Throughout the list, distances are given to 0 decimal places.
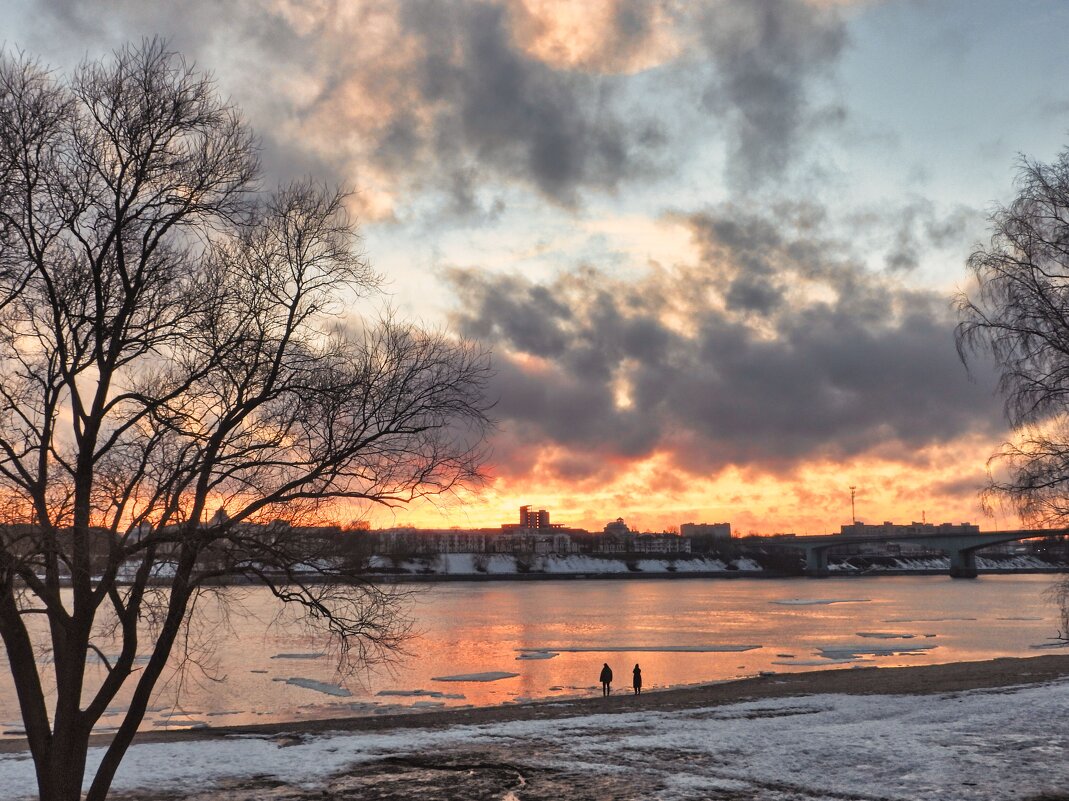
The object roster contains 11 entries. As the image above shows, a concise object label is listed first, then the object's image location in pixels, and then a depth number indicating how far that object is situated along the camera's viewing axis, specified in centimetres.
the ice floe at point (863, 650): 5631
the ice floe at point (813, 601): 12162
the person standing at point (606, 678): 3719
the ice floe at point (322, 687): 3983
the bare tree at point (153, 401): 1238
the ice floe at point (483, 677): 4516
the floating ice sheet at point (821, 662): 5094
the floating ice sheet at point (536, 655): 5548
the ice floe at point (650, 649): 5903
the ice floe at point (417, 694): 3913
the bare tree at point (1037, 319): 1848
